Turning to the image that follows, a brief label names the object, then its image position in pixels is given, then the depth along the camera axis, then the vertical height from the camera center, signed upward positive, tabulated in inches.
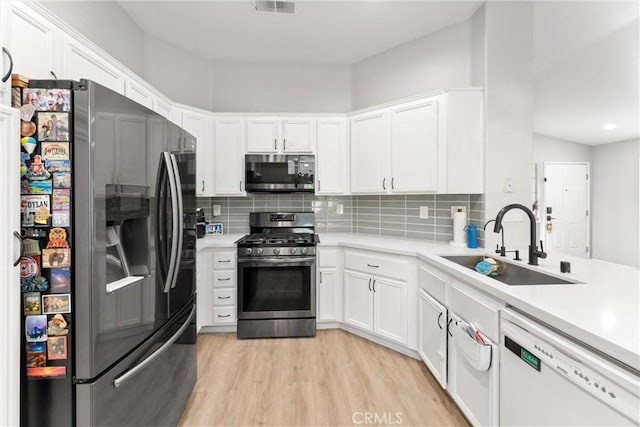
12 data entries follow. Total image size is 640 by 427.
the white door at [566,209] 247.6 +0.9
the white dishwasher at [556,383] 32.5 -22.6
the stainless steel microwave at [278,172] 124.3 +15.8
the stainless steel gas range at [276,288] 112.8 -30.1
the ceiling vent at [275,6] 95.8 +66.8
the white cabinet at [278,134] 125.6 +32.0
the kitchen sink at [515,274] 64.1 -15.3
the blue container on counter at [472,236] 99.2 -8.9
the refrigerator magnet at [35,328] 40.7 -16.2
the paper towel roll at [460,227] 103.6 -6.0
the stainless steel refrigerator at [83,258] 41.0 -7.1
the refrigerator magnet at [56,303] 41.2 -13.1
